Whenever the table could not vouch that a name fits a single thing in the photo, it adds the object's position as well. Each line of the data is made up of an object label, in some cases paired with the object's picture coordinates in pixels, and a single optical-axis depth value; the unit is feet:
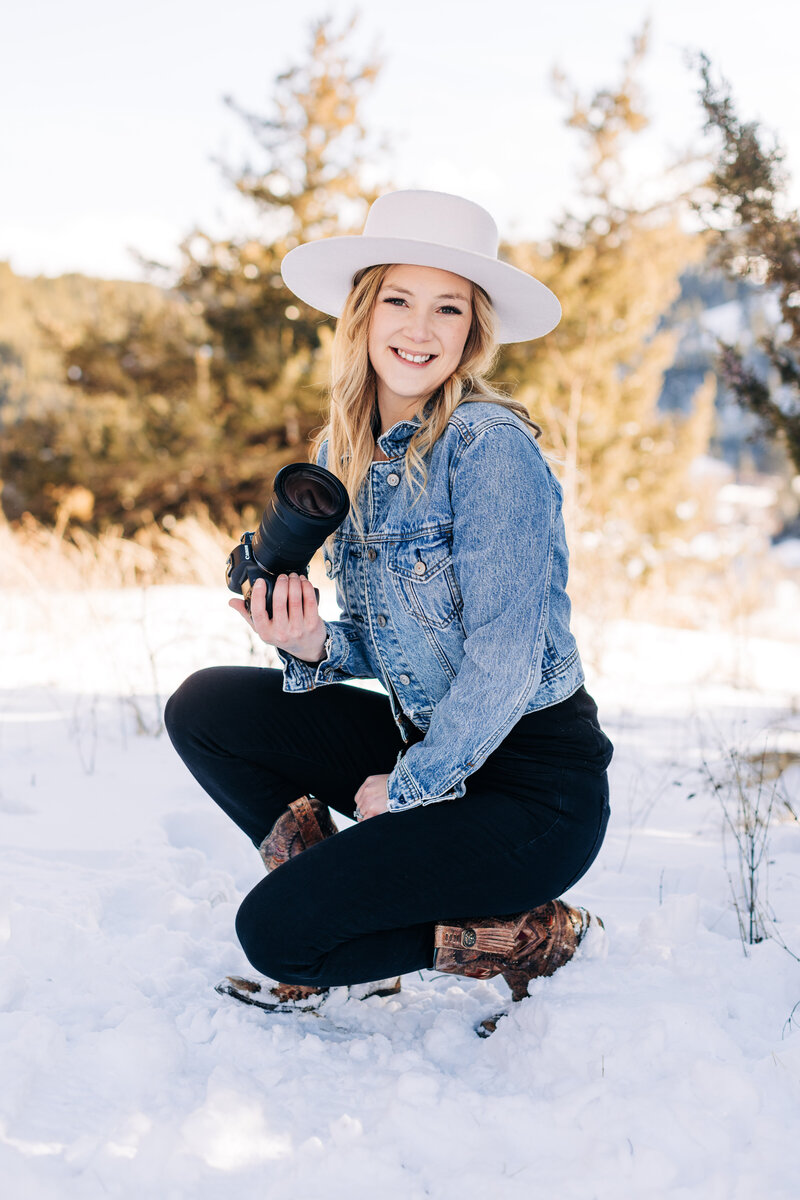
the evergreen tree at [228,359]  30.89
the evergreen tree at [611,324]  30.53
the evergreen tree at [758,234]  10.03
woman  4.67
